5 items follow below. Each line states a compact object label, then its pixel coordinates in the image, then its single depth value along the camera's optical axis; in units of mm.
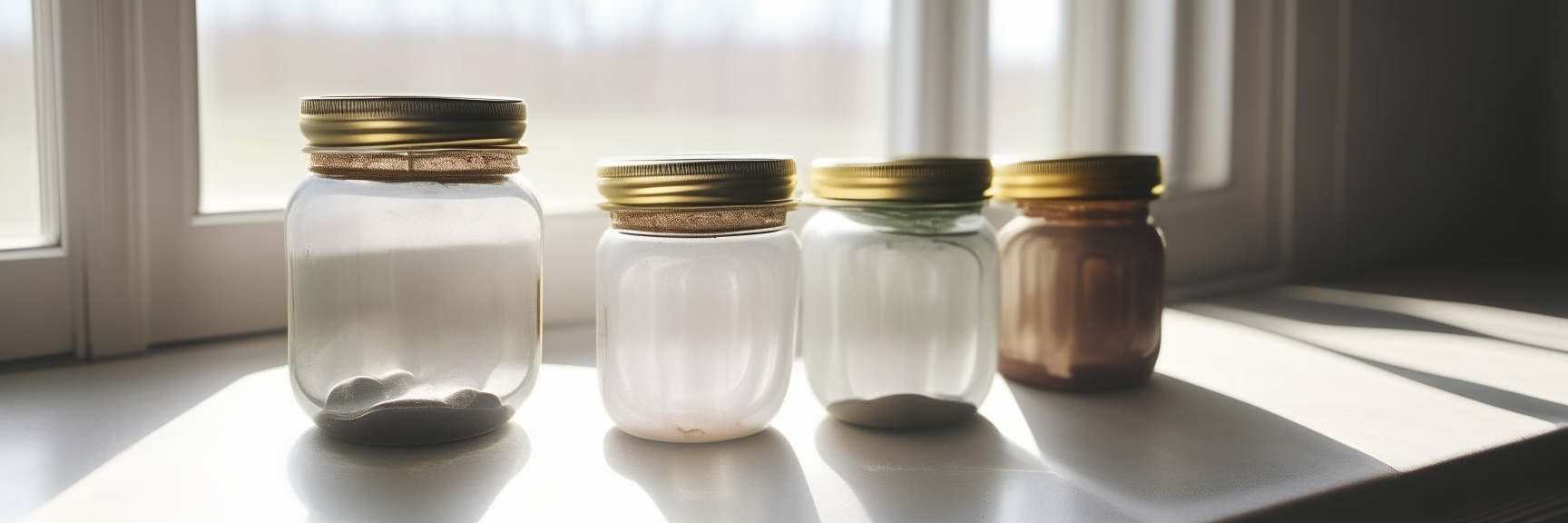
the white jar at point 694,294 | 567
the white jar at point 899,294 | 631
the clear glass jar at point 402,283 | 568
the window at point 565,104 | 770
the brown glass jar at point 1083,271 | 735
